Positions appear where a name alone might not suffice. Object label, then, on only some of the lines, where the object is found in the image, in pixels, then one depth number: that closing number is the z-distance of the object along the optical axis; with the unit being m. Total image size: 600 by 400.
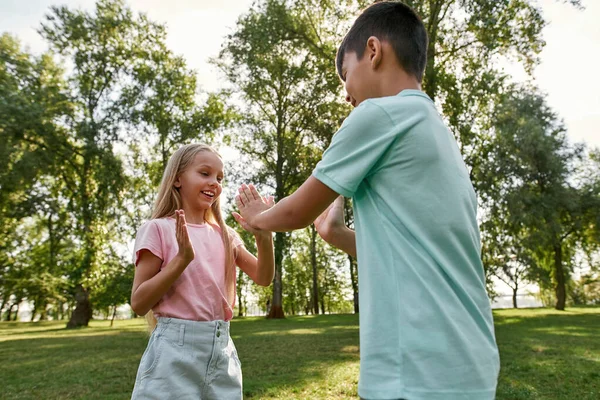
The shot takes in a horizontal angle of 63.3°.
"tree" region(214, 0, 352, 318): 20.66
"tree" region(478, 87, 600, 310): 27.70
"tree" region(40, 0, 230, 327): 27.89
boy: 1.38
